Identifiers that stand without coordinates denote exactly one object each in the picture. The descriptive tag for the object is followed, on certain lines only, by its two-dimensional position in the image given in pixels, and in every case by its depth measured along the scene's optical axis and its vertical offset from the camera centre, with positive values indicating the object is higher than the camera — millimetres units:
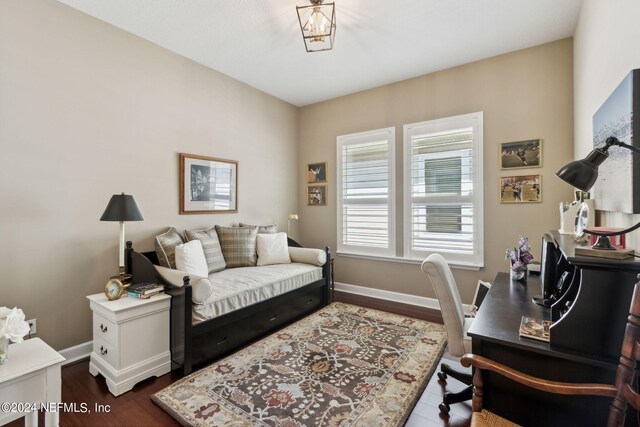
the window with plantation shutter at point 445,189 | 3340 +301
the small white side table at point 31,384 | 1320 -827
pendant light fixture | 2279 +1572
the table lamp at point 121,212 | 2267 -4
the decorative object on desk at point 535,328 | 1270 -530
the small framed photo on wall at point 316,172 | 4511 +638
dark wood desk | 1113 -652
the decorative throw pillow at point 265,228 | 3848 -209
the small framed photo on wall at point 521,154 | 3000 +638
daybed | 2189 -898
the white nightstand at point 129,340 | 2006 -933
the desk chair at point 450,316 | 1759 -624
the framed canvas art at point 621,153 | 1138 +281
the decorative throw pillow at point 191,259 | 2645 -438
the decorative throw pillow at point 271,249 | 3564 -462
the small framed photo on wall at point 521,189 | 3006 +272
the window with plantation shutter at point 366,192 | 3945 +297
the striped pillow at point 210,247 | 3088 -378
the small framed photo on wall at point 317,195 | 4523 +283
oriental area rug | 1771 -1220
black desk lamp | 1019 +156
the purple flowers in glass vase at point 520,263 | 2238 -375
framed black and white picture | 3230 +328
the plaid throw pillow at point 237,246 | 3367 -396
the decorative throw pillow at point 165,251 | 2717 -367
